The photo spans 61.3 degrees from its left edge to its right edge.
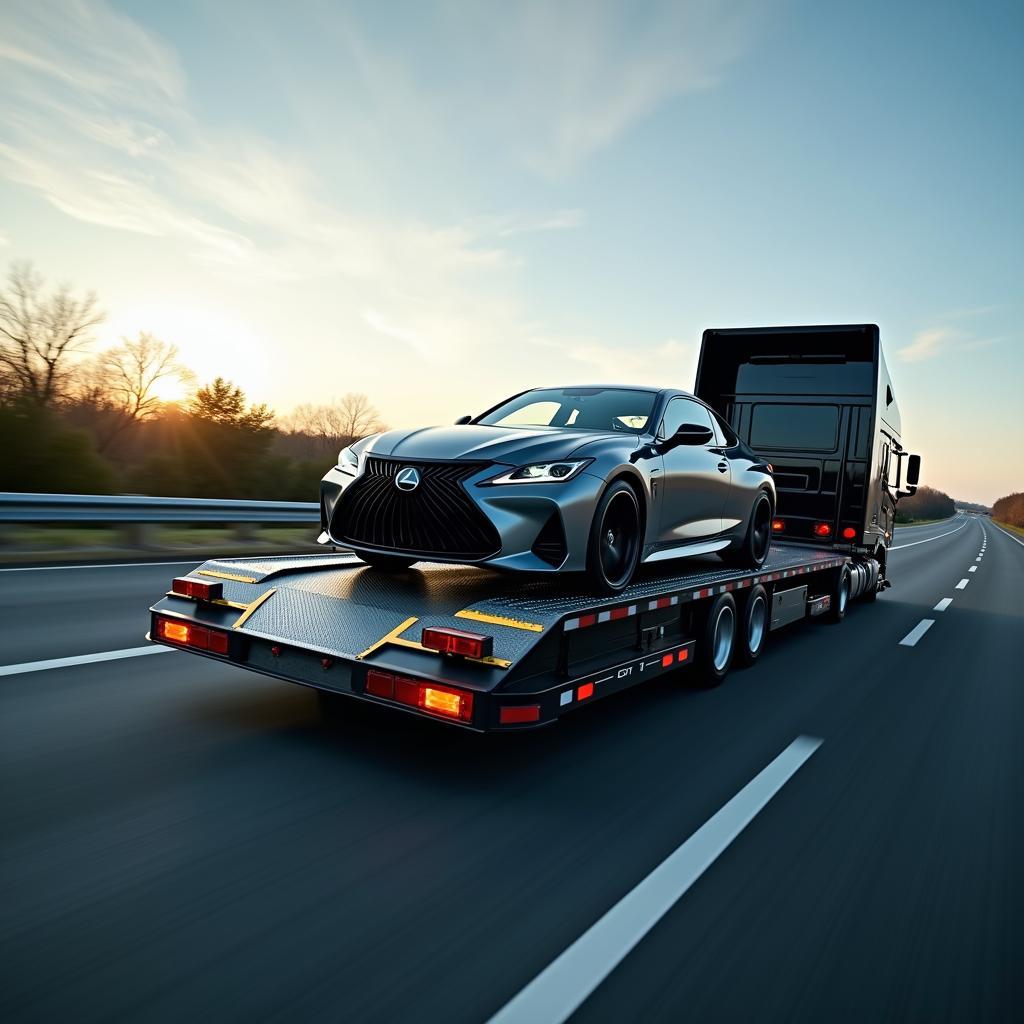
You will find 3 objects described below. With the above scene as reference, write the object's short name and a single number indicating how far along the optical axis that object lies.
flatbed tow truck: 3.86
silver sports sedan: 4.73
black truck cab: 10.82
